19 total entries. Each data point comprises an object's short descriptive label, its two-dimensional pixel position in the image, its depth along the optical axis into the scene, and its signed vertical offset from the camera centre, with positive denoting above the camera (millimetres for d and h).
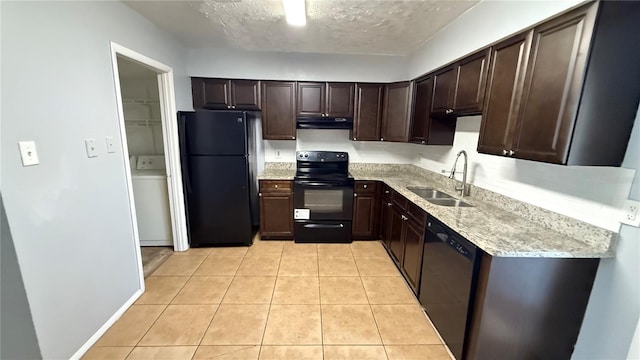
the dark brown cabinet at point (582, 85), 1171 +316
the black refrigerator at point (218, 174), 2900 -434
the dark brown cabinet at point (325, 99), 3340 +573
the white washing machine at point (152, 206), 2992 -847
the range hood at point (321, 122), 3391 +261
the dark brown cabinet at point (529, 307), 1364 -911
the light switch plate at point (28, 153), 1279 -100
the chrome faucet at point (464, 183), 2354 -376
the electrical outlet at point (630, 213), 1220 -322
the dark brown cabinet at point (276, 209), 3266 -923
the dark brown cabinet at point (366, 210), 3287 -915
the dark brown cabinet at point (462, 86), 1909 +507
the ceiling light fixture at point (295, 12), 1896 +1046
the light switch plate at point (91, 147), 1689 -81
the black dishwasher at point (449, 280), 1501 -938
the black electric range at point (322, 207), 3225 -873
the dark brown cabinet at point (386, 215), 3027 -928
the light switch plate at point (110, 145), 1879 -70
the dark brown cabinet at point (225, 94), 3293 +600
